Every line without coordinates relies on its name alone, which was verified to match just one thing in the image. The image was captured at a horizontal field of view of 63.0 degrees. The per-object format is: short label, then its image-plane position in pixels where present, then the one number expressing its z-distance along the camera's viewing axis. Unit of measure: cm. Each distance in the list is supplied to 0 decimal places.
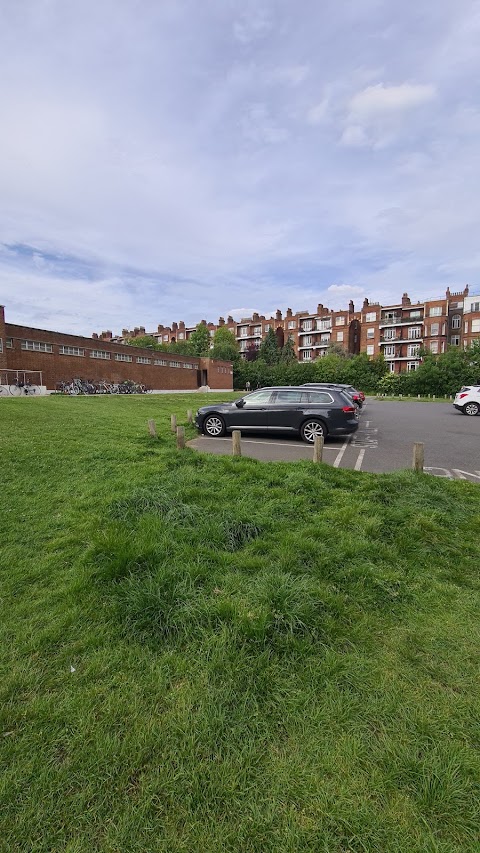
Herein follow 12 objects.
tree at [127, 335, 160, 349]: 8088
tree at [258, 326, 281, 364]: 7431
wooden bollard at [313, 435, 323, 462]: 658
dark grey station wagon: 992
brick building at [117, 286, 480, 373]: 6738
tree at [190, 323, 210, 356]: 7581
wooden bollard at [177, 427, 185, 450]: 776
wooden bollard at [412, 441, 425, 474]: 615
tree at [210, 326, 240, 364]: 7219
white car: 2025
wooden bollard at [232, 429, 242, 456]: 705
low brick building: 3494
